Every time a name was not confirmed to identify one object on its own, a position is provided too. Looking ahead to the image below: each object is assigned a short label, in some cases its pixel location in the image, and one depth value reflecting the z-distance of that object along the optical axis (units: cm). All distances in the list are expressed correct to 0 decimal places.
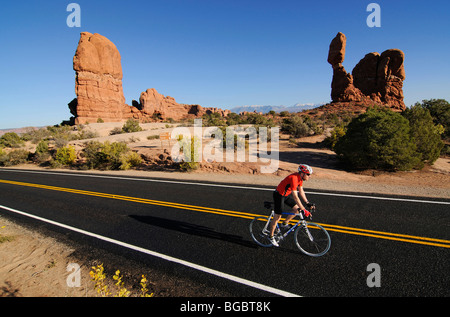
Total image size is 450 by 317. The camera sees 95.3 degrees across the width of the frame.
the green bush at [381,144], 1180
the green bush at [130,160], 1693
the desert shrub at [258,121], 3278
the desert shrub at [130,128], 3879
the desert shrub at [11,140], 3262
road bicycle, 472
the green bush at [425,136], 1246
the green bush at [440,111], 1990
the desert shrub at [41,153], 2286
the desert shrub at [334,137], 1867
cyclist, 460
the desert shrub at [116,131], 3946
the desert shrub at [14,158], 2377
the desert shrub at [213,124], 3663
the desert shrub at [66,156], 2041
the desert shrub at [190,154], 1499
